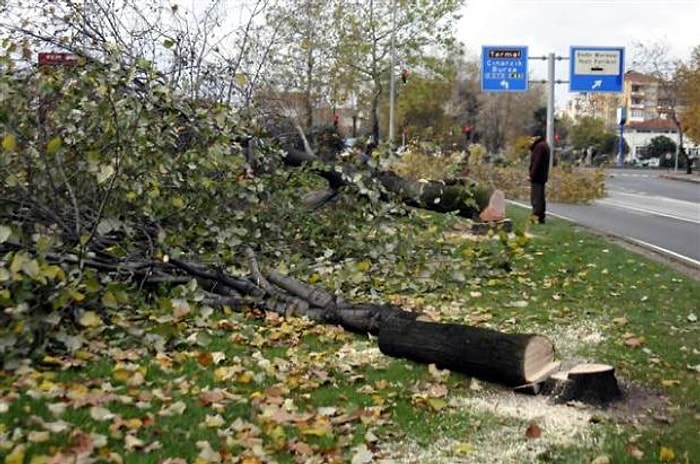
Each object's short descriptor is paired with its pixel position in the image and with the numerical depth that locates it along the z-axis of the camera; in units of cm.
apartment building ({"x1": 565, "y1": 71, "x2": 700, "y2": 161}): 6150
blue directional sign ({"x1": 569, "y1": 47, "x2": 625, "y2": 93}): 2450
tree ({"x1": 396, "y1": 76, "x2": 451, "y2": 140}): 3894
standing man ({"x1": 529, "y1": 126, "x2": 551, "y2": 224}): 1386
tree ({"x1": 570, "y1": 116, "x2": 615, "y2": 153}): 7431
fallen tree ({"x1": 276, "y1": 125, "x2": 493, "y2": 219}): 893
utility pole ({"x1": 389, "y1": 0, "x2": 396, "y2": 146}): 3347
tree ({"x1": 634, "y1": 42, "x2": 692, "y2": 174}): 5141
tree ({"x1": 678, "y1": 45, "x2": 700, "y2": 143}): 4560
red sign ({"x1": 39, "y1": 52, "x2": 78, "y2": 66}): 759
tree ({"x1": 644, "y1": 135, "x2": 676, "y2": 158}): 7381
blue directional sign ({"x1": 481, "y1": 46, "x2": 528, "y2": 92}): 2583
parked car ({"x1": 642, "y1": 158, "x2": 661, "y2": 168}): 7134
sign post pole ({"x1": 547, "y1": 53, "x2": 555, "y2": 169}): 2400
